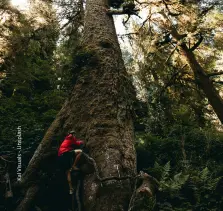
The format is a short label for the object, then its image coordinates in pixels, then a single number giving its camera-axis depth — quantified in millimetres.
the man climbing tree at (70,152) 5117
